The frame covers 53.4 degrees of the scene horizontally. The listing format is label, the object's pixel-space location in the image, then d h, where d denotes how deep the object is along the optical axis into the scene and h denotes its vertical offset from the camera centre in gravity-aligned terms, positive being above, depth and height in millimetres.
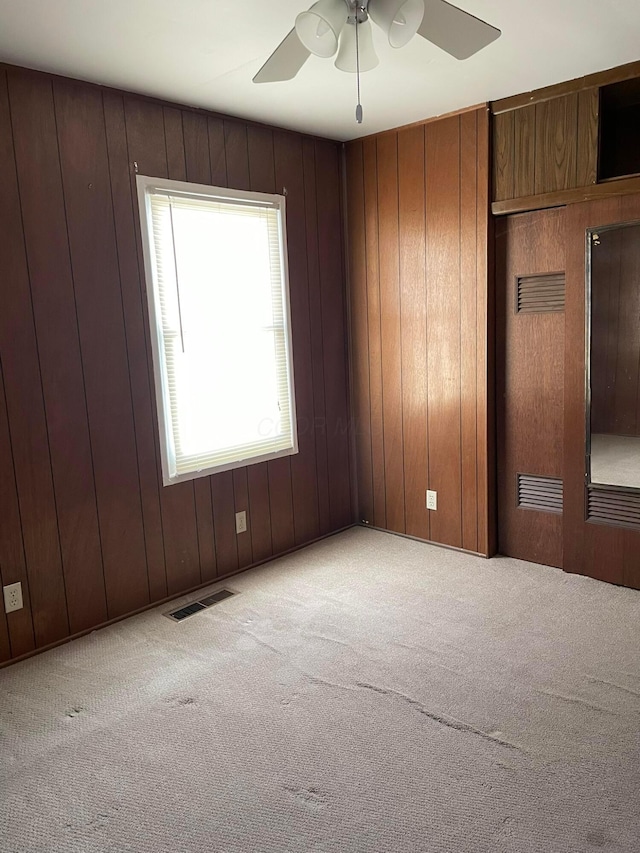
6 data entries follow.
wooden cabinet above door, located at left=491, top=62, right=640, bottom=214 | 3002 +849
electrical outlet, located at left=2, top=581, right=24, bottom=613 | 2704 -1062
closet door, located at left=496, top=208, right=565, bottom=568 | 3340 -331
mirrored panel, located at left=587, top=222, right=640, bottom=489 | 3045 -185
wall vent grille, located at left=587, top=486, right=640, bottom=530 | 3143 -957
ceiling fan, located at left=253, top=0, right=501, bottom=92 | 1840 +889
